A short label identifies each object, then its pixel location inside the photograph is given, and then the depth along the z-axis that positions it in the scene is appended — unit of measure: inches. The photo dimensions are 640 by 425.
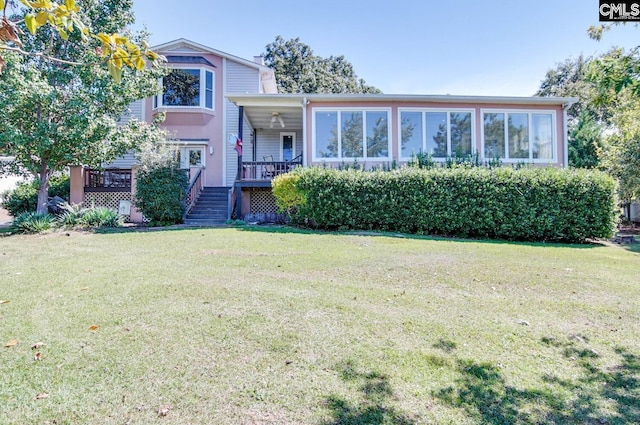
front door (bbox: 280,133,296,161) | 699.4
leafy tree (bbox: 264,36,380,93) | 1321.4
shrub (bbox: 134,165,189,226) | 435.2
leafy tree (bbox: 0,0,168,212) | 395.5
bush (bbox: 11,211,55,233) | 380.5
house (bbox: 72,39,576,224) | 515.5
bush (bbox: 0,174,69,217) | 557.0
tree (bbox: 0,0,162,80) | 65.3
